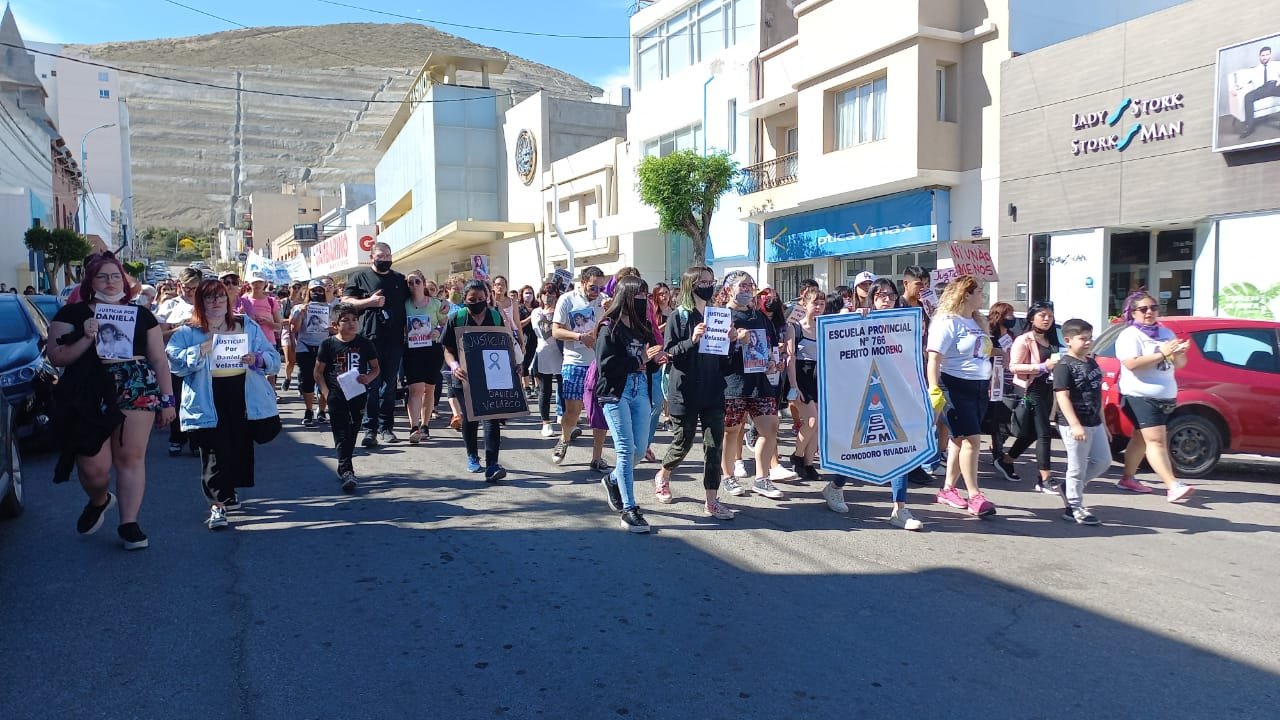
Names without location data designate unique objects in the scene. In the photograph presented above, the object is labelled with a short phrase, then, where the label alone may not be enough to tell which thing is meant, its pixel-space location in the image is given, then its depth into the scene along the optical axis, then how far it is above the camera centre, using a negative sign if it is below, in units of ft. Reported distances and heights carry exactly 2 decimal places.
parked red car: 26.50 -2.30
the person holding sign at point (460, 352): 25.38 -0.74
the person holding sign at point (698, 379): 21.18 -1.33
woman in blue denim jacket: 19.69 -1.36
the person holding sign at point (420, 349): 31.68 -0.79
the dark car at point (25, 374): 27.09 -1.41
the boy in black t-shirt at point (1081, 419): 21.09 -2.43
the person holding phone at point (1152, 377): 23.29 -1.50
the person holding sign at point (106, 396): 17.78 -1.40
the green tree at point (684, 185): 75.92 +12.72
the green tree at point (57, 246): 106.63 +10.91
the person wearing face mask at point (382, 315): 29.53 +0.48
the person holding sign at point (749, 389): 23.06 -1.79
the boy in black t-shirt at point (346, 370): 23.72 -1.25
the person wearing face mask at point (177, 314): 26.14 +0.58
